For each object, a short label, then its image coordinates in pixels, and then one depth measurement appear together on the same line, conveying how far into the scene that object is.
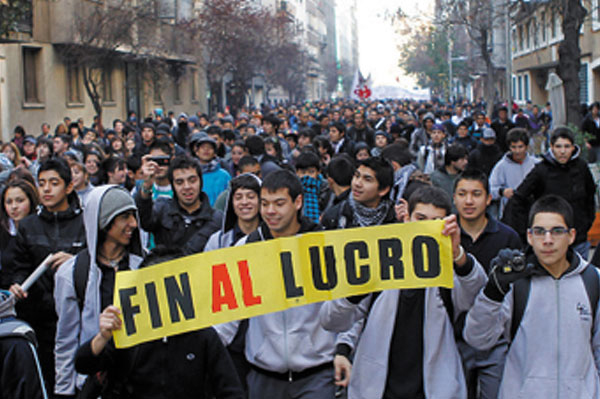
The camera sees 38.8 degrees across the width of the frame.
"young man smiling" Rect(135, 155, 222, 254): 5.96
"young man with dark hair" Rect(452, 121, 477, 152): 13.89
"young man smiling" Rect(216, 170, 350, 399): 4.14
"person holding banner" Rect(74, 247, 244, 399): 3.58
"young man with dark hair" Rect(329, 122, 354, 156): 13.38
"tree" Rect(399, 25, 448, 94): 67.81
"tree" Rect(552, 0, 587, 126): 17.58
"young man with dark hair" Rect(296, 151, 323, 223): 8.34
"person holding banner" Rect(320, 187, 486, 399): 3.85
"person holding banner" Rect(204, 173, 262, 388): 5.21
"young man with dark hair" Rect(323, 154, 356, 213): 7.60
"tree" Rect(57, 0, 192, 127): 27.06
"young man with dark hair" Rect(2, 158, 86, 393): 4.84
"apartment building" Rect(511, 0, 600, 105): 31.72
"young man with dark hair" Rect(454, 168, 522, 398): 4.46
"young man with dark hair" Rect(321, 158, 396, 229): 5.72
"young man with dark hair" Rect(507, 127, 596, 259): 7.47
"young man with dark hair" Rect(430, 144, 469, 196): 8.54
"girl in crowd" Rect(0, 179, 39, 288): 5.92
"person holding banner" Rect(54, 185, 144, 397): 4.12
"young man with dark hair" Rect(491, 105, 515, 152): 16.23
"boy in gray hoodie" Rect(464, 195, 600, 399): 3.74
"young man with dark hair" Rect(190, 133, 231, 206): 8.53
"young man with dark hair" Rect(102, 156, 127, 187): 8.77
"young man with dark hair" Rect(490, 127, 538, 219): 8.75
